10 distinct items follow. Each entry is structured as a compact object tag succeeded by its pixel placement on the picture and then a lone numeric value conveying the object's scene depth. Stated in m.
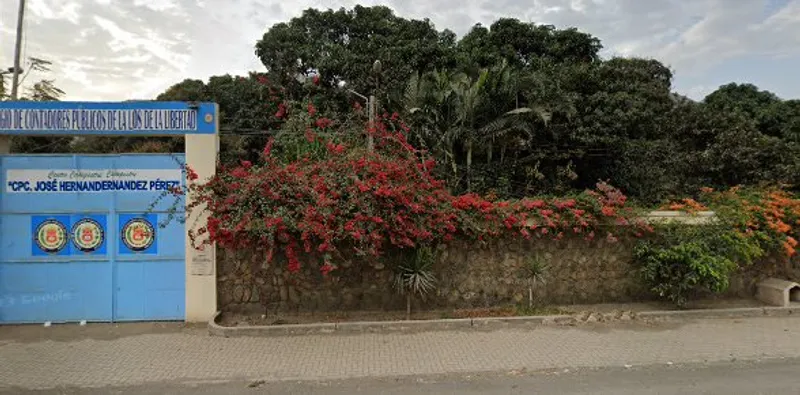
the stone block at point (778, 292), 10.11
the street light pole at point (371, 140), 9.85
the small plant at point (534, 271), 9.91
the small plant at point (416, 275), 9.24
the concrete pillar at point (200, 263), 9.03
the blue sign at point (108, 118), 8.91
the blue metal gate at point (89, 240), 8.94
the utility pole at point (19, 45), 18.36
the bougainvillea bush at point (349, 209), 8.47
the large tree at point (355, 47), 25.30
